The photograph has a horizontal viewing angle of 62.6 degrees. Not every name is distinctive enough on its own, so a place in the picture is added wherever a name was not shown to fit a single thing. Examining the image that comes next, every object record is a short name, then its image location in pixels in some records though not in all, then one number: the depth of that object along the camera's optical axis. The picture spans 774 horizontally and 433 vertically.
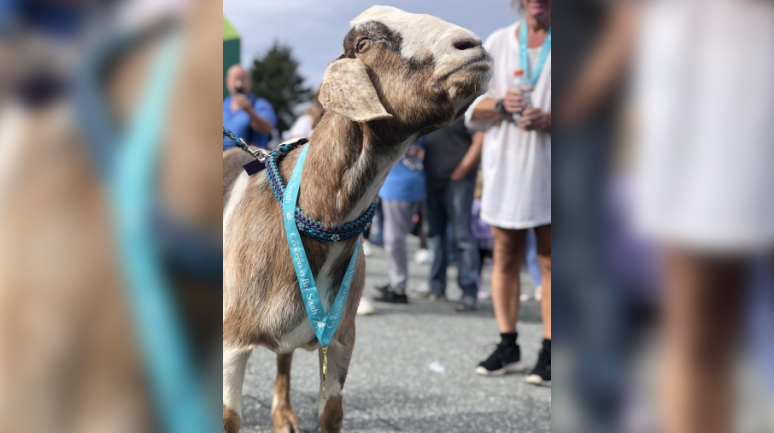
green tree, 34.97
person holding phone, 4.73
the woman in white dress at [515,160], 3.28
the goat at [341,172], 1.61
